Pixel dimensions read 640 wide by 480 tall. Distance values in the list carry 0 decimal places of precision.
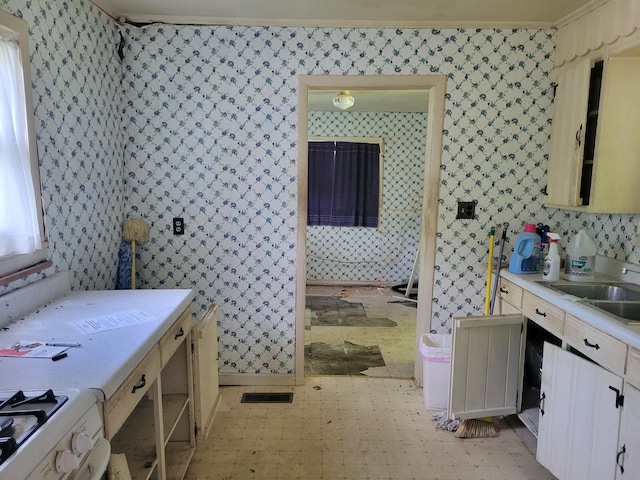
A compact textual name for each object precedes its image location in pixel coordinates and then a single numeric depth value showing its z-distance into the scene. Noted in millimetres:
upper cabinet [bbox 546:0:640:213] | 2166
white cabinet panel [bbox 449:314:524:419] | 2281
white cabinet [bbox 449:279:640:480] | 1606
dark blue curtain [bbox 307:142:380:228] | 5703
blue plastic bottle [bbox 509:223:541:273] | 2514
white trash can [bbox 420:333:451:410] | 2621
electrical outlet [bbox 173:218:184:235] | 2826
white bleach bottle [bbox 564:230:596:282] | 2365
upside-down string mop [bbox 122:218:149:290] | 2721
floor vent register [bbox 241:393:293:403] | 2762
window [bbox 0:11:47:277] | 1647
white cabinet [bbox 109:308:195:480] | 1374
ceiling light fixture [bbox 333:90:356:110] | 4074
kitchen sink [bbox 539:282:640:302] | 2254
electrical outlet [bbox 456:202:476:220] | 2797
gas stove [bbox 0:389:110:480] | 857
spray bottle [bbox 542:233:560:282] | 2357
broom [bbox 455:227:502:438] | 2408
